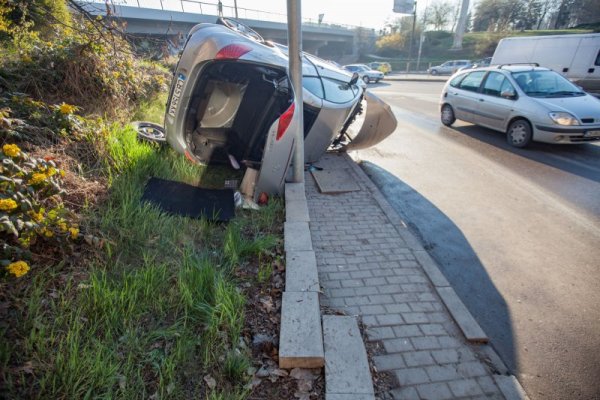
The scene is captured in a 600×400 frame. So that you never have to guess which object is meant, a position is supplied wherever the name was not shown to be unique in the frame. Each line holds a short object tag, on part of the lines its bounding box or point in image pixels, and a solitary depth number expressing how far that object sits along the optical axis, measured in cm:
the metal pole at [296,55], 399
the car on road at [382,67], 3731
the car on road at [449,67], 3404
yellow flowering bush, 216
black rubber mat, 379
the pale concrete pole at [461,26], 4775
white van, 1227
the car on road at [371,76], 2805
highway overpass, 2716
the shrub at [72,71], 479
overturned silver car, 407
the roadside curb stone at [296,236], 326
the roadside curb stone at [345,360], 197
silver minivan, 663
